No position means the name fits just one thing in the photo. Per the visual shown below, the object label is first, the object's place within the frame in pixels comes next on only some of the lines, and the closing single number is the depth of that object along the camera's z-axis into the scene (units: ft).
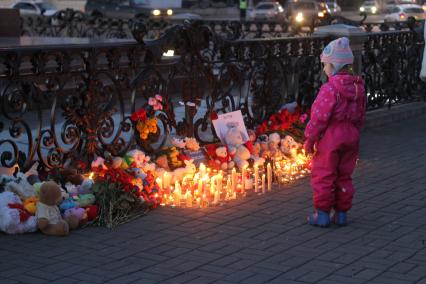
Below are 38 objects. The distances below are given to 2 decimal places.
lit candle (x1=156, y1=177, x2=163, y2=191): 25.10
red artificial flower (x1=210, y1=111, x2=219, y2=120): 29.40
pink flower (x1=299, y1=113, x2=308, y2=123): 32.54
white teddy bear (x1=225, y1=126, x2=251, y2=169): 28.71
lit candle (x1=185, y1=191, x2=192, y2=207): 24.52
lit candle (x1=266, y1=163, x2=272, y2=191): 26.76
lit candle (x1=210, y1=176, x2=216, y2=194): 25.50
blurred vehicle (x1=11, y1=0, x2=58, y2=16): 145.75
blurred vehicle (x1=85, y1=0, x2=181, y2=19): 156.35
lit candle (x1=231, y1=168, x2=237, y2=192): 25.79
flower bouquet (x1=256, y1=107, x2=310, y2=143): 31.55
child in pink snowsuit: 21.91
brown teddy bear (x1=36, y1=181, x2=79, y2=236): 21.35
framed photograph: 29.25
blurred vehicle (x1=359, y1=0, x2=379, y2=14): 214.92
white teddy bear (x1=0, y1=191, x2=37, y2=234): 21.15
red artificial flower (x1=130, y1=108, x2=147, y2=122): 27.04
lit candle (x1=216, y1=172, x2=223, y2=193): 25.13
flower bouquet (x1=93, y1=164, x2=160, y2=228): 22.77
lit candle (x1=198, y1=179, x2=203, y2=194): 25.14
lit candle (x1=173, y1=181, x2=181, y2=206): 24.79
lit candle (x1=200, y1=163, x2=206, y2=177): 26.50
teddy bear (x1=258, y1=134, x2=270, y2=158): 29.89
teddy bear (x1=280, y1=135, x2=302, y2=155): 30.42
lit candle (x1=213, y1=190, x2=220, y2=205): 24.84
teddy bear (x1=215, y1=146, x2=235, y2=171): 28.27
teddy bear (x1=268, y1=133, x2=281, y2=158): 30.37
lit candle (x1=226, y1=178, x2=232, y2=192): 25.99
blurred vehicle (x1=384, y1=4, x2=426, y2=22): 184.03
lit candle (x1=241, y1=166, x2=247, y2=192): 26.30
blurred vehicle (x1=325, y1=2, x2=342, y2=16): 186.09
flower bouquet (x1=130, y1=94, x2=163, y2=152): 27.27
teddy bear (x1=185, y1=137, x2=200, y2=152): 28.04
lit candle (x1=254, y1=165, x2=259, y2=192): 26.43
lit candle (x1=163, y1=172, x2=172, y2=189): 25.72
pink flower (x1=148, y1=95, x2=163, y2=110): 27.45
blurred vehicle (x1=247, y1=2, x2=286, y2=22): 178.16
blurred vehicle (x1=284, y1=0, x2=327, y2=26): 156.27
